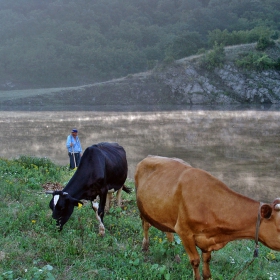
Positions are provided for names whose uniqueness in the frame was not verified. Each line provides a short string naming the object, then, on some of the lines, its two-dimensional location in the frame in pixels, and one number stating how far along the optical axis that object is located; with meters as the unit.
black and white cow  7.56
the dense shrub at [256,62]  77.81
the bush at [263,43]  83.75
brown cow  4.60
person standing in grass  15.30
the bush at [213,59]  81.19
